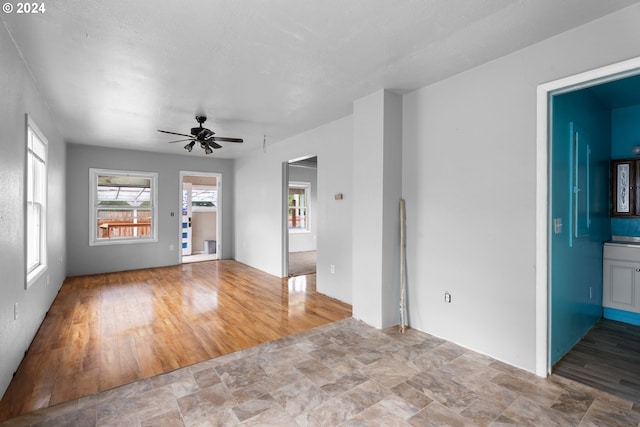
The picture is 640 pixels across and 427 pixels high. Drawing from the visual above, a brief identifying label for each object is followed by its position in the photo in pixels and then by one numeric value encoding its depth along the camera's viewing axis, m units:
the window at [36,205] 3.26
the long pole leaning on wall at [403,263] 3.33
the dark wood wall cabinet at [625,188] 3.56
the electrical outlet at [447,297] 2.99
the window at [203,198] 9.74
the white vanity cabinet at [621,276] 3.35
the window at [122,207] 6.29
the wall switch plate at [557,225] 2.47
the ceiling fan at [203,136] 4.21
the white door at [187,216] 8.43
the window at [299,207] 9.37
